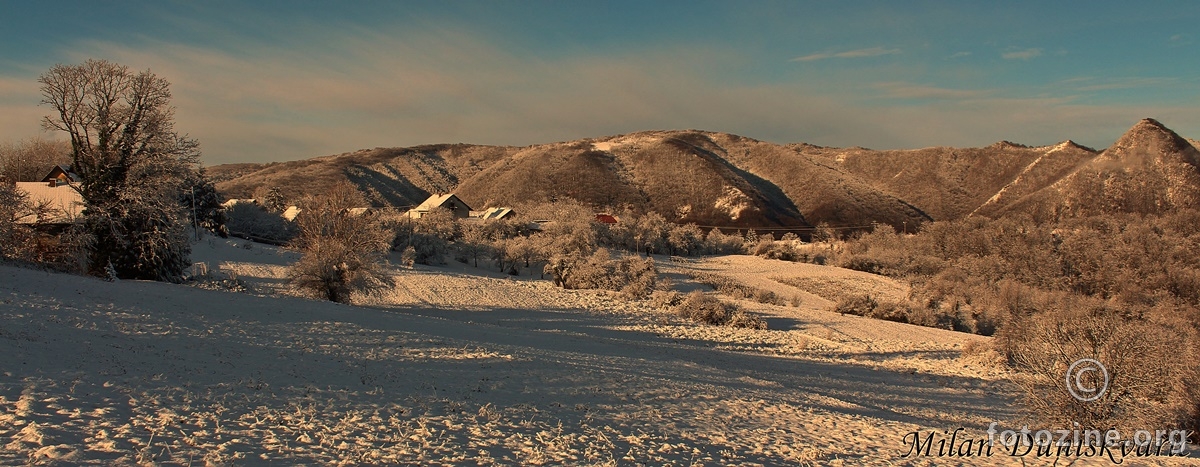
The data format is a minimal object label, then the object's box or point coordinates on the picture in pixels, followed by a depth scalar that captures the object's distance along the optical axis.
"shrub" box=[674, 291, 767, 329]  29.62
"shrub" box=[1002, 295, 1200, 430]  11.71
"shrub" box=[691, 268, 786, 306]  39.22
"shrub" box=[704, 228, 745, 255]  77.36
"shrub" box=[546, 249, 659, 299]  41.25
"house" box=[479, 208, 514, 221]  76.21
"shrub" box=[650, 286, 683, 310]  34.48
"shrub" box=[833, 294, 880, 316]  36.60
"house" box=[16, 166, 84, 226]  36.15
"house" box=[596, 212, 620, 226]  80.51
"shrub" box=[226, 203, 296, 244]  53.75
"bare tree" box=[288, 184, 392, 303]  26.25
